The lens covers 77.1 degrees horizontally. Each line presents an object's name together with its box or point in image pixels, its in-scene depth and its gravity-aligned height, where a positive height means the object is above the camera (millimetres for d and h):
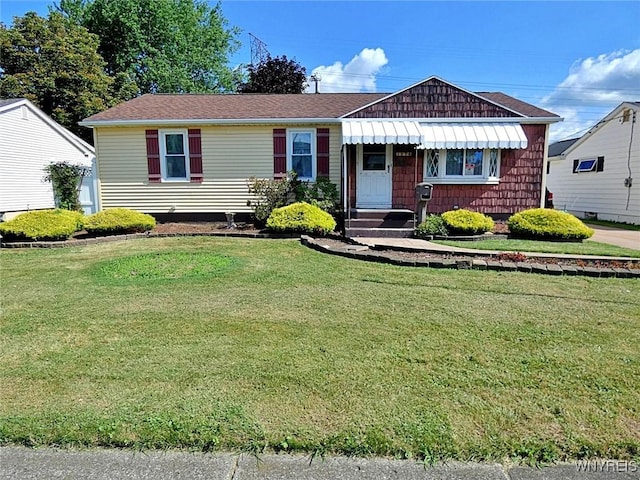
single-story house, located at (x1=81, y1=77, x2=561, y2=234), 11336 +1018
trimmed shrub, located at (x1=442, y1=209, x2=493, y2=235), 9211 -850
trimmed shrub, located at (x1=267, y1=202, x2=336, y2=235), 9594 -835
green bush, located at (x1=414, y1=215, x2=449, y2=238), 9391 -992
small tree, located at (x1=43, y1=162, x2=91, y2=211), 14195 +90
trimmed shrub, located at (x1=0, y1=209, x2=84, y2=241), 9094 -906
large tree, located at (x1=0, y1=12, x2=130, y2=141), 21812 +6590
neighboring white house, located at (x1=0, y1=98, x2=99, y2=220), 14625 +1189
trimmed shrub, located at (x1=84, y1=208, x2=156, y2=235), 9945 -897
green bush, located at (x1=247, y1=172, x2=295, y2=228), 11469 -260
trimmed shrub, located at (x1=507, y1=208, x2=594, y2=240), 9023 -934
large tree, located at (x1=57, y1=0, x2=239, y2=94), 27156 +10254
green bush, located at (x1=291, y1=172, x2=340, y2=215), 11609 -182
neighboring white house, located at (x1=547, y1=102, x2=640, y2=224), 13867 +557
